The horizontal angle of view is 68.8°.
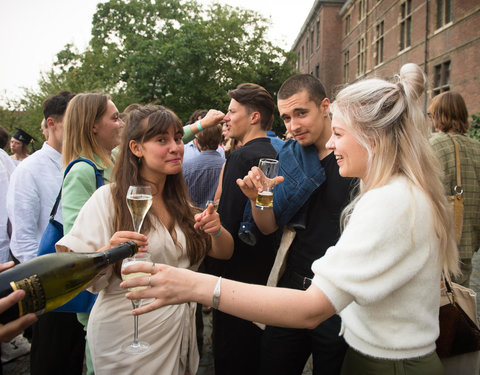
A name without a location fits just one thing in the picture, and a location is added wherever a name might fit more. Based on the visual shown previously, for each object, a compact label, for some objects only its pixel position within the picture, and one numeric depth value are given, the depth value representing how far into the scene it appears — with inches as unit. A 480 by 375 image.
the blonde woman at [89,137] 92.8
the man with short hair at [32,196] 112.0
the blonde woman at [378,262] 50.5
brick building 570.9
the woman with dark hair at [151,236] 75.2
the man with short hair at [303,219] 90.4
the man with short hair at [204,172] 178.1
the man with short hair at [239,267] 119.8
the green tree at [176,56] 909.8
